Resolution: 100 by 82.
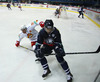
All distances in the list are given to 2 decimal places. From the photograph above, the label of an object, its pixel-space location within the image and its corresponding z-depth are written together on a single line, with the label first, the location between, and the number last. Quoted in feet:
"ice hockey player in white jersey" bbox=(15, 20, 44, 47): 6.62
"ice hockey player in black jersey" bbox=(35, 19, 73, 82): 4.39
